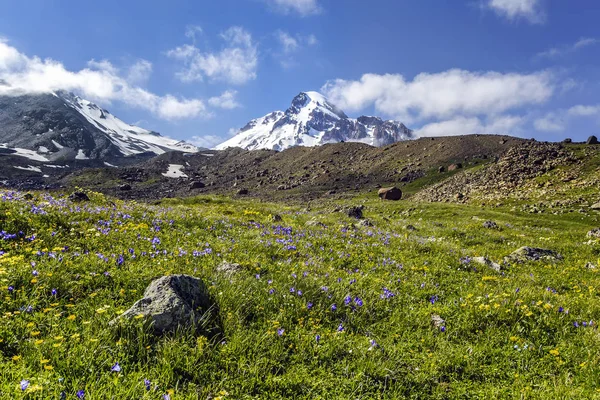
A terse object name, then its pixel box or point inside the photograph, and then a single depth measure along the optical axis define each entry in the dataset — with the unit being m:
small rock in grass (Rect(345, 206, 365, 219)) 26.02
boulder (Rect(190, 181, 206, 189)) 99.62
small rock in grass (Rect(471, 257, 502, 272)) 10.19
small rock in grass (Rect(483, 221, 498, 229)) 21.61
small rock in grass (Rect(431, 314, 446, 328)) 6.09
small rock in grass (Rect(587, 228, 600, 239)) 17.48
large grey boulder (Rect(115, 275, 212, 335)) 4.48
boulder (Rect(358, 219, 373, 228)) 17.44
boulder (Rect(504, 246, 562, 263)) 11.56
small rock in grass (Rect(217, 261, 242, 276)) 6.68
